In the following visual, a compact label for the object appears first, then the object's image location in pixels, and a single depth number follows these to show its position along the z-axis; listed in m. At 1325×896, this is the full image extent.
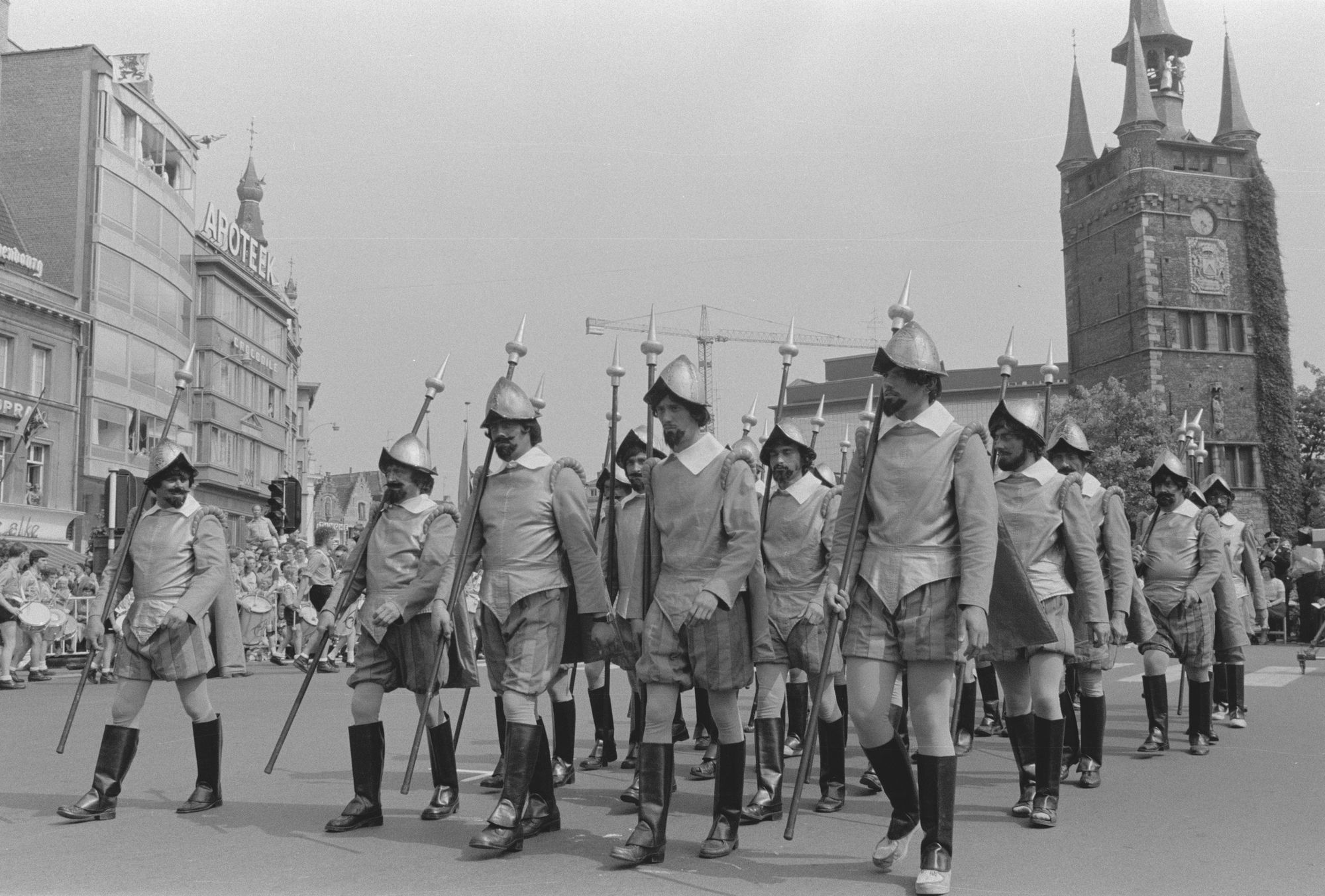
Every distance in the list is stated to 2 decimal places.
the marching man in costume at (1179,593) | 9.48
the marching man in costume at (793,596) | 7.01
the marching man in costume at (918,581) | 5.43
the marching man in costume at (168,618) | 7.06
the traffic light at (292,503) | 24.97
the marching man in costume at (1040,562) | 7.00
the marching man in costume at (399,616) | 6.74
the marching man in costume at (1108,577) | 7.83
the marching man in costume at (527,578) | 6.20
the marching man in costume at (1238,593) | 10.95
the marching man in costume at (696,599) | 5.88
